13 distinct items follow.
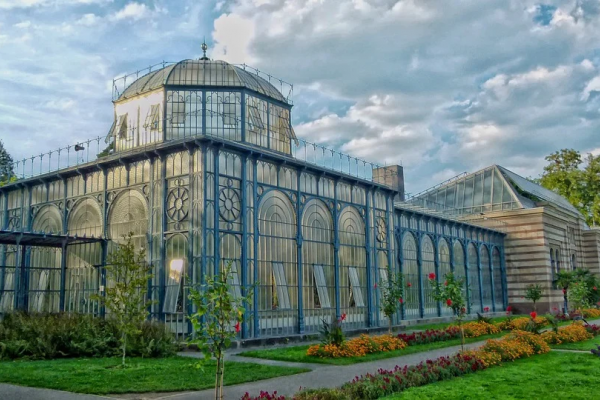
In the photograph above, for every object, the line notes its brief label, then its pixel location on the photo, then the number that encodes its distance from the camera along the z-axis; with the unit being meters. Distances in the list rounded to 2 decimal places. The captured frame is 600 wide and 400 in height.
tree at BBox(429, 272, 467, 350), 24.02
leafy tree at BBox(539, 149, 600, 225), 79.75
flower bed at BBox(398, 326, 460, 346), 26.36
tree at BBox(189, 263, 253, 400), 10.83
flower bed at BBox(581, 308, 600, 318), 44.12
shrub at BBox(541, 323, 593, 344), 26.19
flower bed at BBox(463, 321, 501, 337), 29.86
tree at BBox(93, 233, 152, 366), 19.61
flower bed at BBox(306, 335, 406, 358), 21.83
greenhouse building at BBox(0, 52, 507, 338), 26.41
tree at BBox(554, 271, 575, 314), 42.72
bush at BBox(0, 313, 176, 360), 21.19
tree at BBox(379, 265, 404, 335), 29.14
